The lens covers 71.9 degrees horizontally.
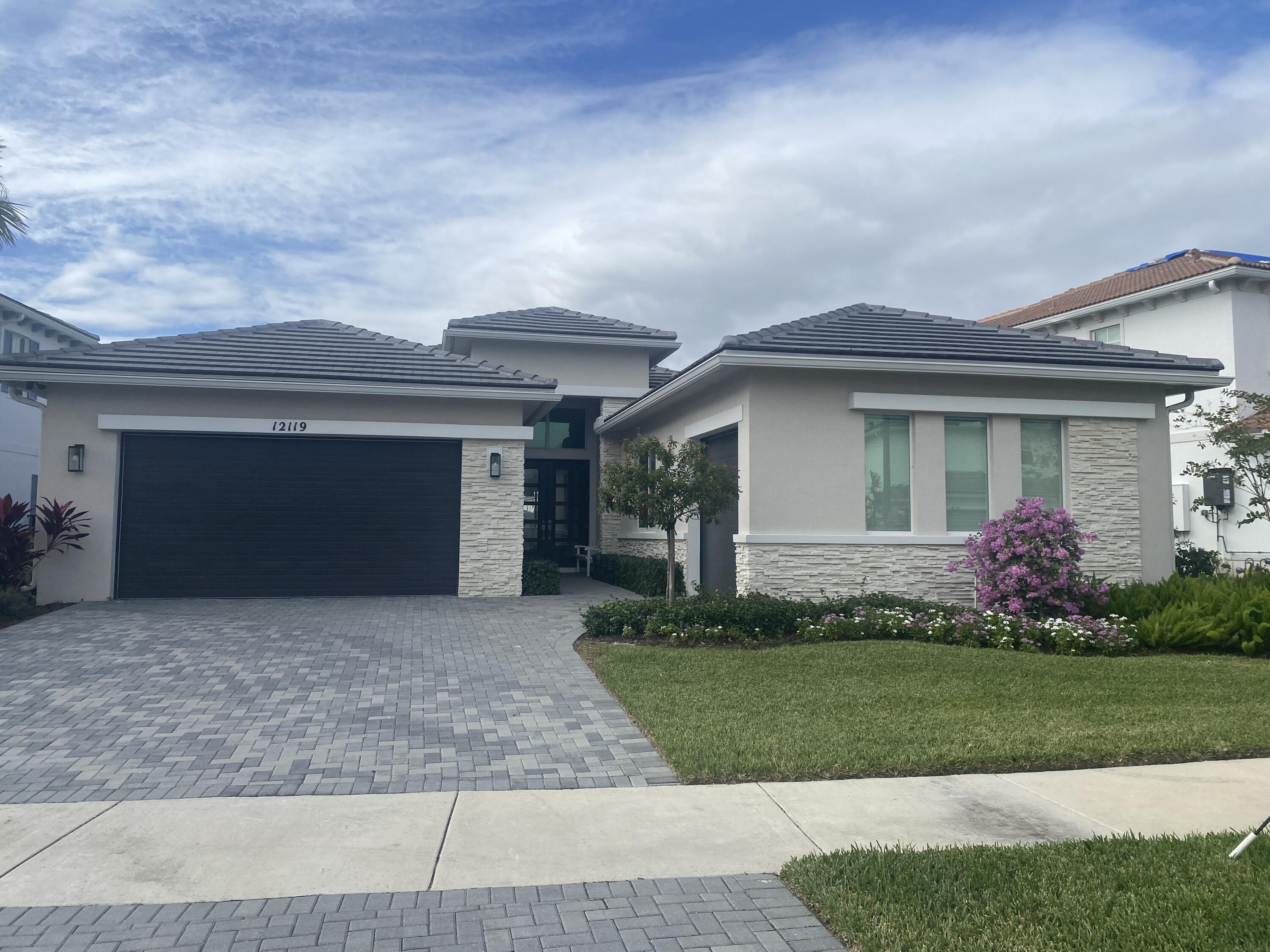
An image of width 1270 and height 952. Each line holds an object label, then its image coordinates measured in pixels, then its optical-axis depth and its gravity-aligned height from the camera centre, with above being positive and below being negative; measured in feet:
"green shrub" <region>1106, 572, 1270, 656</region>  34.53 -3.95
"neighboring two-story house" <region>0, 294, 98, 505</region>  67.62 +8.02
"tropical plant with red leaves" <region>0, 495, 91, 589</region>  40.93 -1.06
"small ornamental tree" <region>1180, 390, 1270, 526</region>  44.52 +4.26
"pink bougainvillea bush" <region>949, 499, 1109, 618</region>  37.47 -1.88
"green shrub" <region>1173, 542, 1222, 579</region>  53.93 -2.48
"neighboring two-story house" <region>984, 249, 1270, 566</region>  68.33 +16.61
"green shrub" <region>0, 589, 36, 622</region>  38.42 -4.16
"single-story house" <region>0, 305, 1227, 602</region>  41.78 +3.29
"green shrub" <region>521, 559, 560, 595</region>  49.03 -3.53
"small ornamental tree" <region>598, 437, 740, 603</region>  38.96 +1.39
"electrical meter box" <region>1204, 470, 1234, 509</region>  63.26 +2.41
